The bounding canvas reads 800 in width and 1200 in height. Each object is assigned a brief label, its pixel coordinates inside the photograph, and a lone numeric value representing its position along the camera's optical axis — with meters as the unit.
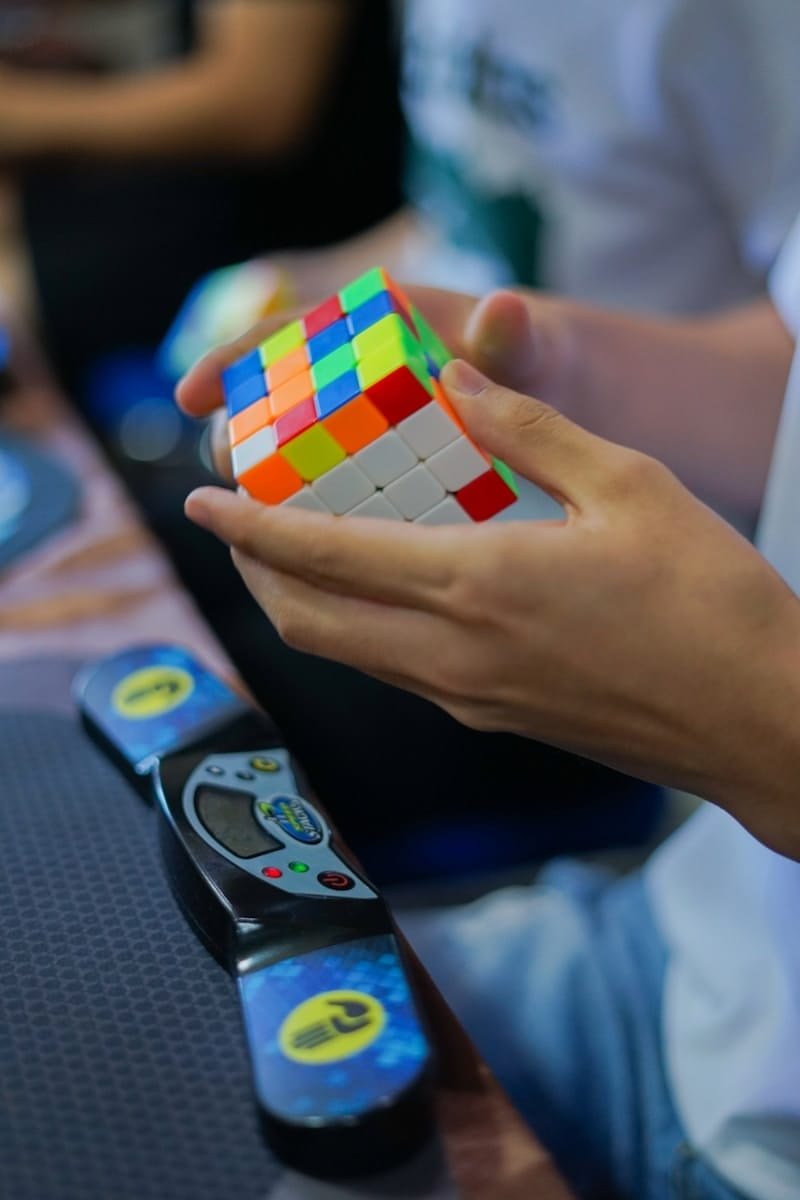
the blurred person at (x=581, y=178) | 0.73
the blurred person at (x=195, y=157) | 1.41
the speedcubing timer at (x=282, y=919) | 0.31
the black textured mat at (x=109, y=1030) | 0.32
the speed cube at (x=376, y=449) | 0.39
